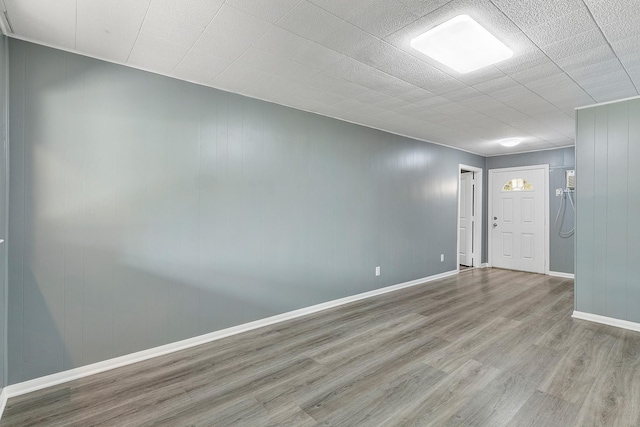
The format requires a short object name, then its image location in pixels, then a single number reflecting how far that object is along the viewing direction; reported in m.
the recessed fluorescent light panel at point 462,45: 2.00
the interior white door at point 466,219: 6.79
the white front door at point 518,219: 6.06
